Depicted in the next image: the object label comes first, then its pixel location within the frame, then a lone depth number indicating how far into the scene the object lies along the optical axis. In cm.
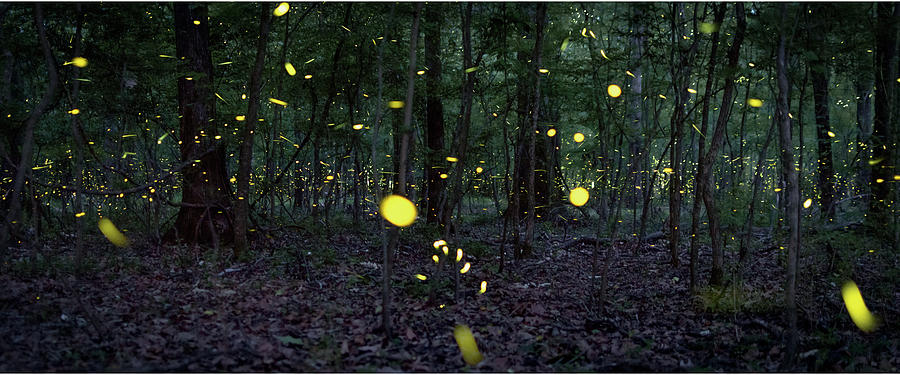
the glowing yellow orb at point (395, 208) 494
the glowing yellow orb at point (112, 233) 855
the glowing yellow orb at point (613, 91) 761
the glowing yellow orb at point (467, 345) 446
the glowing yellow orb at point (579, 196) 1317
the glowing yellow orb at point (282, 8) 681
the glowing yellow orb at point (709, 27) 577
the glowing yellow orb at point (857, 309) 517
